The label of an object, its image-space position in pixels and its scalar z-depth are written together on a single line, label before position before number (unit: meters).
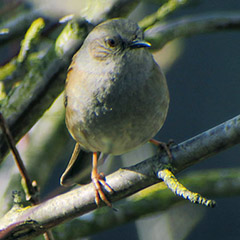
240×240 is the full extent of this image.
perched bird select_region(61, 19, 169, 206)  6.77
